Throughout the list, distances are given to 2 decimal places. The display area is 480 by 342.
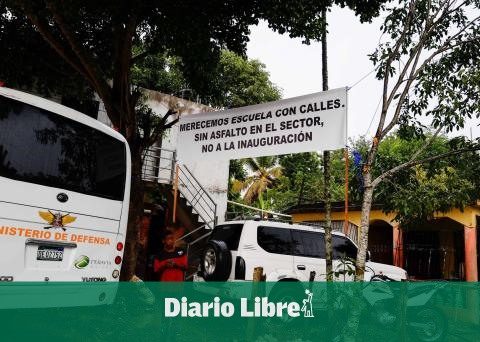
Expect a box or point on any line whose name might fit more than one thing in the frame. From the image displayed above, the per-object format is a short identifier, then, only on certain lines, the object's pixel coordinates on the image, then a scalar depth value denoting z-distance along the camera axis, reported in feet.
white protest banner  18.01
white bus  16.21
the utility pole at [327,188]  18.15
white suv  26.30
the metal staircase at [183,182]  47.11
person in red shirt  25.34
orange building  54.97
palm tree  91.66
